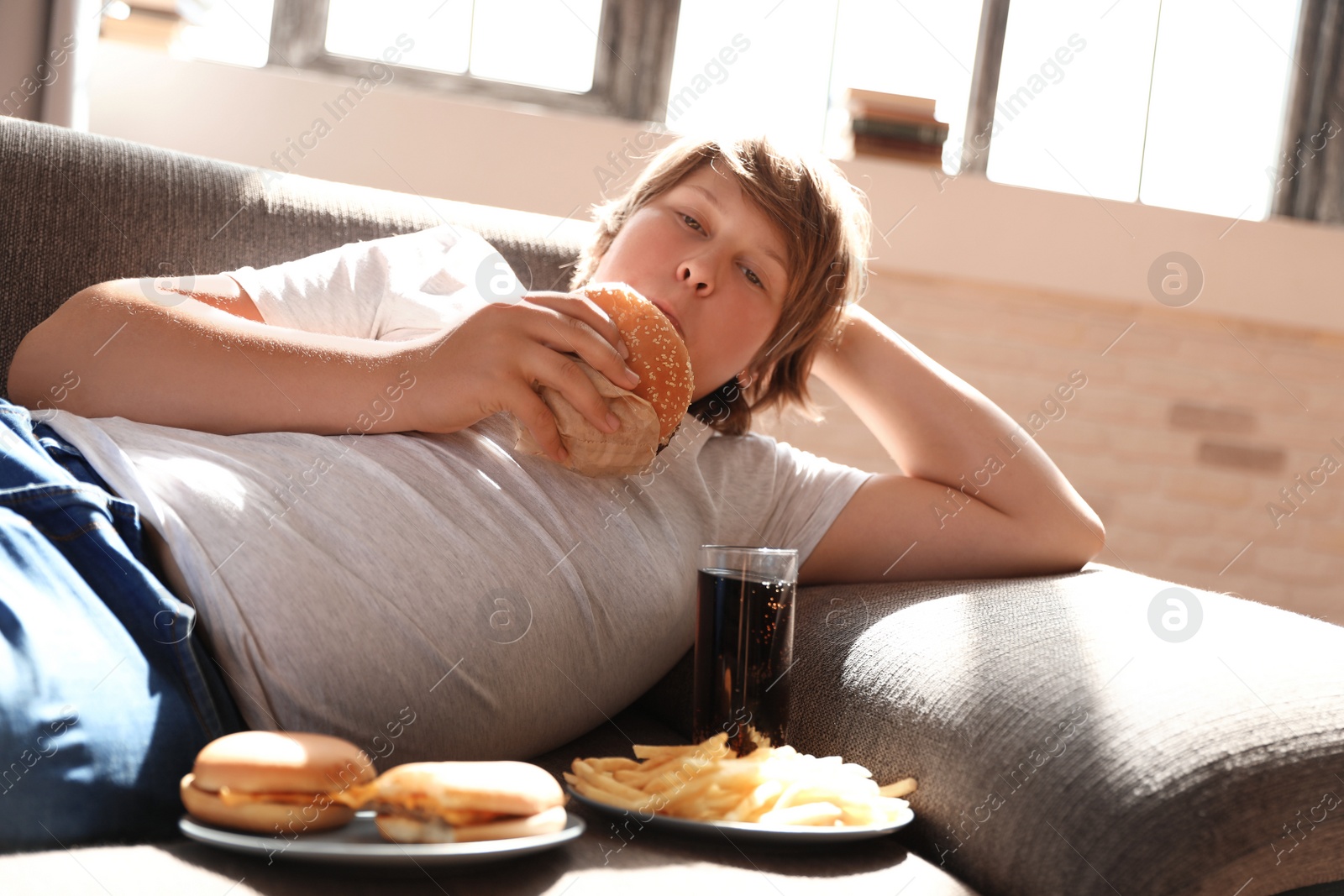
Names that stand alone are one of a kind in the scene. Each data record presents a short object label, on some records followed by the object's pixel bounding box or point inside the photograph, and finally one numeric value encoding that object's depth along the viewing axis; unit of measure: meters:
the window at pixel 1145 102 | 3.20
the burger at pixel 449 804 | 0.69
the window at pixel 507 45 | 2.94
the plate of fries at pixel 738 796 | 0.83
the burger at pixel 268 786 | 0.69
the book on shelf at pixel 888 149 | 2.92
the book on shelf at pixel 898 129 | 2.91
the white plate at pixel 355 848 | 0.66
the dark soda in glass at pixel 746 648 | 1.01
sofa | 0.77
